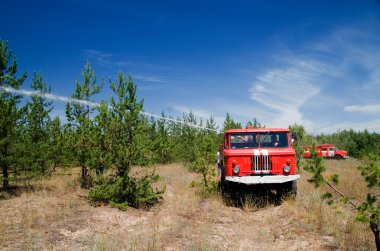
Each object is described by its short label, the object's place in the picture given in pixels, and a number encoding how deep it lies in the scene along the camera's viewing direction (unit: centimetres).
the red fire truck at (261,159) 863
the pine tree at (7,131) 987
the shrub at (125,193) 863
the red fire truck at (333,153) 3098
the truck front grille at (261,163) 875
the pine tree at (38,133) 1070
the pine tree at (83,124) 1053
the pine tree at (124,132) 873
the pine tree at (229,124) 2034
